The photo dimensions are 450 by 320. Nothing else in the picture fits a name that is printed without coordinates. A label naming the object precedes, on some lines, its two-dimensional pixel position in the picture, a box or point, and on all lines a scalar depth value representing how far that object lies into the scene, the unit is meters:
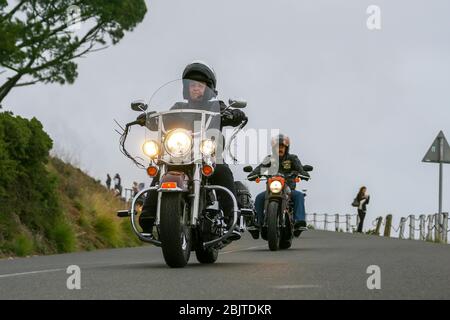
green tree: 28.64
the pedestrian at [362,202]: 37.69
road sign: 27.75
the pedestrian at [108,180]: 47.87
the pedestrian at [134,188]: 37.75
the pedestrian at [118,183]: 44.57
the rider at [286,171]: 15.30
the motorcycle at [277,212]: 14.32
